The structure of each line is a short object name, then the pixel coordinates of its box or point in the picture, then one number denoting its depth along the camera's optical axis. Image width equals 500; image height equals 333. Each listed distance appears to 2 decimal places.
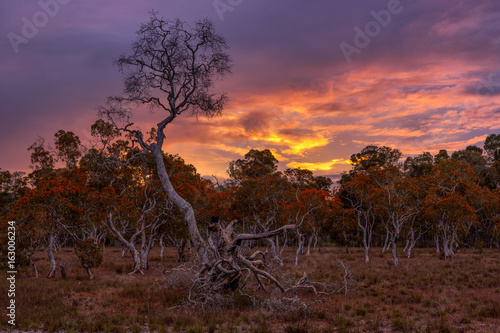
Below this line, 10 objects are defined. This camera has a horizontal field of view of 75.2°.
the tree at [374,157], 57.28
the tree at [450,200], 33.22
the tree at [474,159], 51.67
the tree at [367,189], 33.69
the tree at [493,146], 55.72
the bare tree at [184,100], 14.71
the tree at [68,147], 25.92
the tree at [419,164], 54.68
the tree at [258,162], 54.91
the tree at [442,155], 60.28
